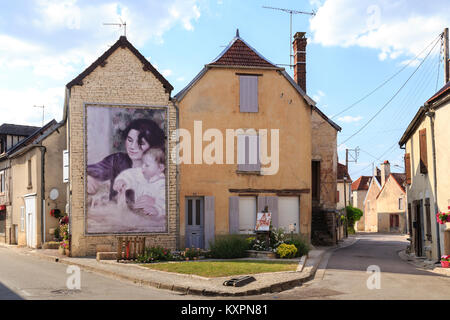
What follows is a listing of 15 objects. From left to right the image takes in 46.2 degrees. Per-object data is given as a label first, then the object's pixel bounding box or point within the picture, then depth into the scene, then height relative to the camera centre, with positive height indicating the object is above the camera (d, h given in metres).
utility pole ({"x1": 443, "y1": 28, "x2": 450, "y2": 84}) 23.15 +5.85
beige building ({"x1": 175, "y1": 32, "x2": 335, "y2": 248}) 21.88 +1.94
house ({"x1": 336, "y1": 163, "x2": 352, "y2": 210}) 43.11 +0.93
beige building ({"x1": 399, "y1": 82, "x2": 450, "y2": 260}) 18.00 +0.68
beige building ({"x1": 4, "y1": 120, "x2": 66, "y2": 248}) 26.53 +0.66
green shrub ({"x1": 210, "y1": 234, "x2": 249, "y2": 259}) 18.77 -1.94
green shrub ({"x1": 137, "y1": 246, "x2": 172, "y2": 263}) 17.44 -2.02
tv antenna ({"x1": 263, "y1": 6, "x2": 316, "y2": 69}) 27.90 +9.61
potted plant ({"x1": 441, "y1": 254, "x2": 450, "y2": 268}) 16.55 -2.20
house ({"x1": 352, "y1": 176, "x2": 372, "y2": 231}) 68.37 +0.32
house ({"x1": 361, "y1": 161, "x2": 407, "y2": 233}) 55.81 -1.28
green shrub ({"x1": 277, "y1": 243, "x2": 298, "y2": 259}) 18.39 -2.01
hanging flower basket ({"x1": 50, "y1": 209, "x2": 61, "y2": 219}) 26.21 -0.80
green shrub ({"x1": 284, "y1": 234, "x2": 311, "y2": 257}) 19.00 -1.90
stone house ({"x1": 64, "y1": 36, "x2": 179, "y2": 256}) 20.44 +1.82
